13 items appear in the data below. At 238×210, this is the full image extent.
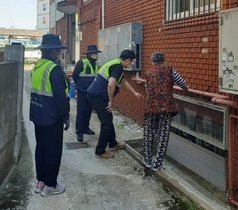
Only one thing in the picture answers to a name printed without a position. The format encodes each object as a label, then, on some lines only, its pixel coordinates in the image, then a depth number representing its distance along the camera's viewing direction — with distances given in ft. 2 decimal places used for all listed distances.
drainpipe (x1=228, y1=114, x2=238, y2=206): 8.94
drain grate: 15.11
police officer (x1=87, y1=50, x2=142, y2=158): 12.71
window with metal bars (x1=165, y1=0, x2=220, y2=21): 10.93
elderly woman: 10.95
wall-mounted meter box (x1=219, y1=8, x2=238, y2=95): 8.11
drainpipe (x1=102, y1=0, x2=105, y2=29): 24.28
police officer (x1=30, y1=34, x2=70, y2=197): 9.69
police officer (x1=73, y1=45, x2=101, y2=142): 16.19
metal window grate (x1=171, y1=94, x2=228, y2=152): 9.76
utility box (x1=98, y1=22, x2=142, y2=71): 17.19
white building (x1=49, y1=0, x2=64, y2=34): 56.23
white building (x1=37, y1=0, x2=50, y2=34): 142.05
